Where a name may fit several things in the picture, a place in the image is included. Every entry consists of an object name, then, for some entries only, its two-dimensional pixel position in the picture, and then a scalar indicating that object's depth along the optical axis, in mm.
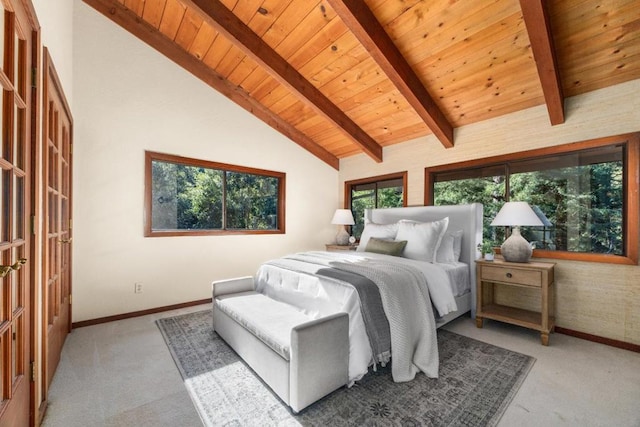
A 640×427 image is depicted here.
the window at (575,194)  2508
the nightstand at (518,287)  2506
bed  1906
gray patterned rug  1552
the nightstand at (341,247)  4504
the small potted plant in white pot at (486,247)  3185
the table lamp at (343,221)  4715
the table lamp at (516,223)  2646
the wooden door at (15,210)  1131
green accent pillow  3133
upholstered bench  1573
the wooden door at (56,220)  1665
